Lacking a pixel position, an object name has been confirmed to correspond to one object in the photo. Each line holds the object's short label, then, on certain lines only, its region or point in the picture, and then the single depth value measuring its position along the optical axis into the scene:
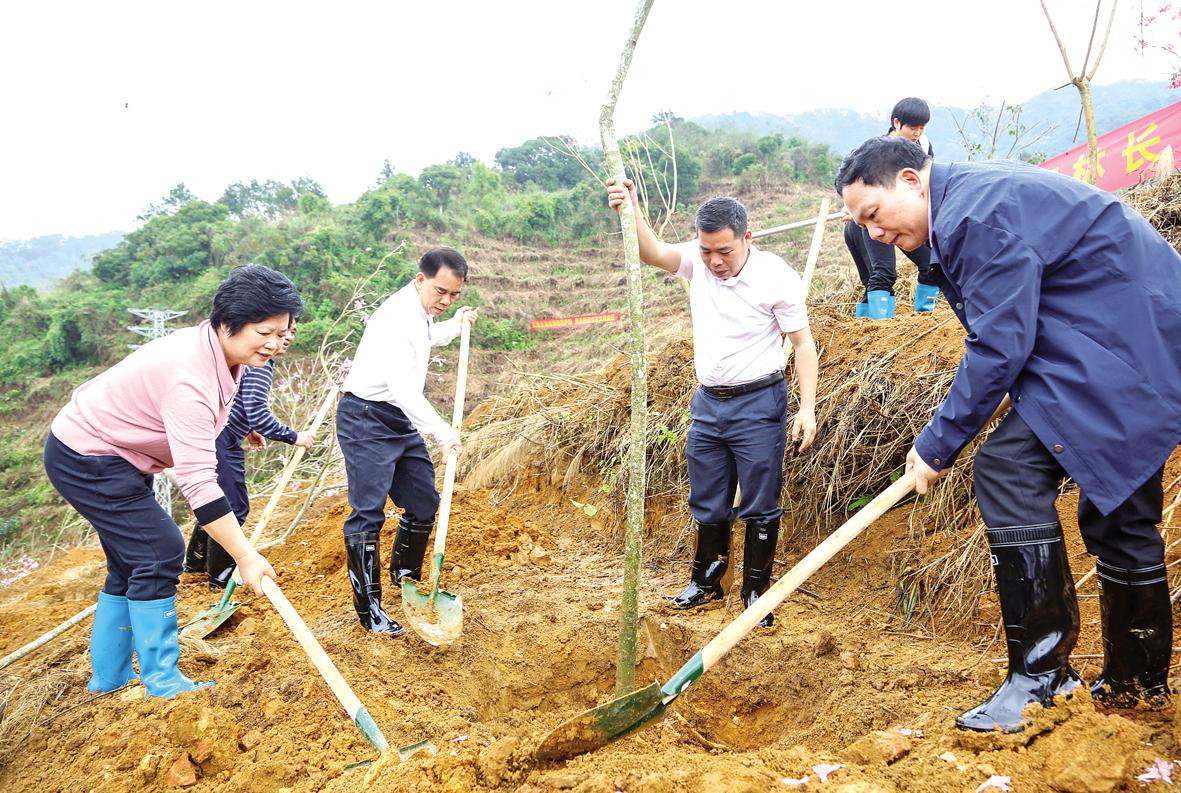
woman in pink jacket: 2.30
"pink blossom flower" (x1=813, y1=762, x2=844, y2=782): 1.76
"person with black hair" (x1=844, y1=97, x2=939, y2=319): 4.19
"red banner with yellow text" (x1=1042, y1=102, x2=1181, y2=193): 6.41
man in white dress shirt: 3.19
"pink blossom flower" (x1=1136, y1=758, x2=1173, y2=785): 1.49
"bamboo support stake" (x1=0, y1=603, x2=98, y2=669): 2.71
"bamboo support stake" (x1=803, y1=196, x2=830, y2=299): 4.07
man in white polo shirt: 2.97
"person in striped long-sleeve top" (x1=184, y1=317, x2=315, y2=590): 4.00
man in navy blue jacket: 1.64
